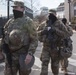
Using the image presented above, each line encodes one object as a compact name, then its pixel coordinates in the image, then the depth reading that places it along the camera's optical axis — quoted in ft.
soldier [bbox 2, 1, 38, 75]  8.32
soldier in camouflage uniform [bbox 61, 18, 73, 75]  13.83
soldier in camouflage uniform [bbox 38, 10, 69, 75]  11.22
